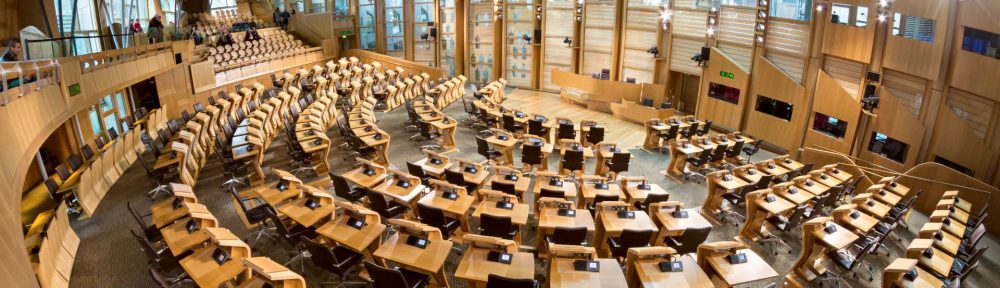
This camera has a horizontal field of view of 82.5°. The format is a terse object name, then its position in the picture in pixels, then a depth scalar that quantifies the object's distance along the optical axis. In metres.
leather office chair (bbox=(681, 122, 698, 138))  15.09
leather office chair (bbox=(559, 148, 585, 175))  11.83
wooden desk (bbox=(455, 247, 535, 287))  6.43
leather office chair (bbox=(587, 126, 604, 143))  14.02
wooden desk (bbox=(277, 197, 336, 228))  7.72
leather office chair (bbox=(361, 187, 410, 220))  8.70
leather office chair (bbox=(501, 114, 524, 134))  14.98
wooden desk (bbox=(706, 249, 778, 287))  6.59
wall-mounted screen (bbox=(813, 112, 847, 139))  13.98
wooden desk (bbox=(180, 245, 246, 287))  6.35
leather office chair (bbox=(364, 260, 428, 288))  6.15
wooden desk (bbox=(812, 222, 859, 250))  7.85
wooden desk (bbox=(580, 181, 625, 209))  9.40
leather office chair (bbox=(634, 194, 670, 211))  9.10
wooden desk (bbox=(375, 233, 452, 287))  6.66
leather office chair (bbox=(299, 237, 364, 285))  6.79
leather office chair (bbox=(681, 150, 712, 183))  12.78
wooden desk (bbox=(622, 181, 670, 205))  9.38
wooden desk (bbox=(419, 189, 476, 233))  8.43
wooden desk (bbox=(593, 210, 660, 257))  7.96
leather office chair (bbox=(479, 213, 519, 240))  7.88
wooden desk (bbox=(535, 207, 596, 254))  7.99
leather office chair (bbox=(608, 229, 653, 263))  7.65
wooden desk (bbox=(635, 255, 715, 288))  6.41
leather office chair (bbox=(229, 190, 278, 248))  8.40
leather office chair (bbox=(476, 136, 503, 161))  12.34
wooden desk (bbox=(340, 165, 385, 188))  9.41
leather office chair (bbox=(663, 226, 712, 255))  7.67
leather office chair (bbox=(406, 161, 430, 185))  10.24
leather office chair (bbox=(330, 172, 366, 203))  9.12
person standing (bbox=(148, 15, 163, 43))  15.01
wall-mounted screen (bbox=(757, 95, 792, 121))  15.39
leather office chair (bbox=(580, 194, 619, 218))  9.27
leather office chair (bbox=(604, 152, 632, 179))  11.66
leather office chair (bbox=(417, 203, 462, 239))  8.17
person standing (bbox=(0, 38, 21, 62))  9.03
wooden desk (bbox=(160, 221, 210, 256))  6.99
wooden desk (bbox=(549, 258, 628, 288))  6.32
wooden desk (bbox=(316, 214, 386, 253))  7.16
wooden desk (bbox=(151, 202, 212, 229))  7.63
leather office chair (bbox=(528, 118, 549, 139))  14.45
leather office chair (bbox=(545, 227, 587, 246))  7.65
